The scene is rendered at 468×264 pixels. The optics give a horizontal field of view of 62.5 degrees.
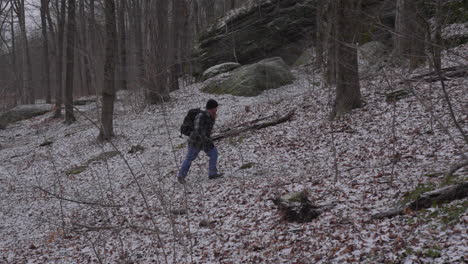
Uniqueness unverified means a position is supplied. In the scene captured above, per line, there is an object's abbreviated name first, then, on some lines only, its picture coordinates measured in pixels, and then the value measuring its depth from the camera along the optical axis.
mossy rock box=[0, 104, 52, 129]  22.89
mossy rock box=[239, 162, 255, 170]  8.50
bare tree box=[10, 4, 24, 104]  30.20
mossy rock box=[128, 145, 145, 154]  11.30
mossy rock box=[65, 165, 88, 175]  11.24
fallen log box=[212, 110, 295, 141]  11.05
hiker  7.68
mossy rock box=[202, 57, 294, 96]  17.03
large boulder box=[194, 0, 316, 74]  20.91
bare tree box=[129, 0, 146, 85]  25.45
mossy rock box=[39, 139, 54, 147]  15.16
